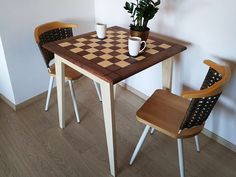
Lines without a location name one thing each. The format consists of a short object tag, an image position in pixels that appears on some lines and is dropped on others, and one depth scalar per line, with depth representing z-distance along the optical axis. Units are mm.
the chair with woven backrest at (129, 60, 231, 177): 1130
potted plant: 1427
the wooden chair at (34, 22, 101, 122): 1797
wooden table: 1269
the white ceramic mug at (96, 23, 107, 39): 1631
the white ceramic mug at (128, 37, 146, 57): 1356
